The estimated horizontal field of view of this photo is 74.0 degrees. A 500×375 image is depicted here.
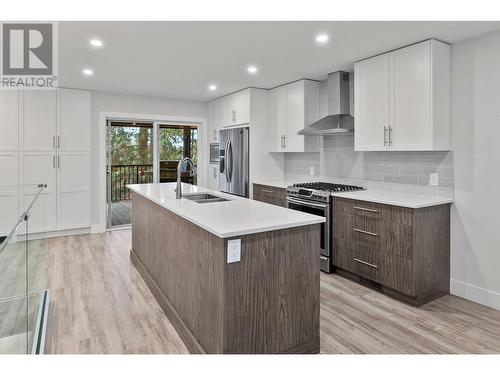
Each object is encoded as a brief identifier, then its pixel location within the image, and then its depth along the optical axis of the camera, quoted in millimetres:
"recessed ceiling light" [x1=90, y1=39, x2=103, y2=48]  3145
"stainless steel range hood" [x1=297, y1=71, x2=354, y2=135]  4117
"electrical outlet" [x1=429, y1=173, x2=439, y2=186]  3315
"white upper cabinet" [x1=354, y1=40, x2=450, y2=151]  3053
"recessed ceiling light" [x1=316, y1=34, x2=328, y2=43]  2993
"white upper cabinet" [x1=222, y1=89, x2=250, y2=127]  5234
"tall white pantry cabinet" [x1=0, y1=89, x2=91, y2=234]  4875
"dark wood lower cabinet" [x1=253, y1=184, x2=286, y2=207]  4500
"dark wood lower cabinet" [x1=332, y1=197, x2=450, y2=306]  2939
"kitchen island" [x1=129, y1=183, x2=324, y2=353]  1913
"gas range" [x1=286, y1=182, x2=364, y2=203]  3705
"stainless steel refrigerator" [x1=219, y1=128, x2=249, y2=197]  5277
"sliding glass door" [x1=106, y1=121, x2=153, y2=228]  5930
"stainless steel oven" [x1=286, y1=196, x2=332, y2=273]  3693
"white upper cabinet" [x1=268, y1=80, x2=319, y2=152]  4613
